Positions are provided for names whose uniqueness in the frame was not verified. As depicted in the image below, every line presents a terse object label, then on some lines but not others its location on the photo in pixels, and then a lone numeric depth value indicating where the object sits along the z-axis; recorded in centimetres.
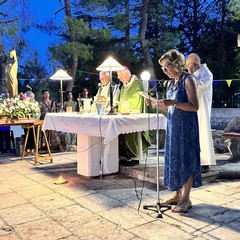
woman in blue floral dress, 260
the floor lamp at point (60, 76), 450
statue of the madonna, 629
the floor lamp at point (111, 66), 375
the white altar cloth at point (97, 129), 346
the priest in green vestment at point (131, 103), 430
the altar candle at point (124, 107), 387
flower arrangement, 524
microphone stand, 267
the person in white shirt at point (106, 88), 451
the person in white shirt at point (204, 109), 358
